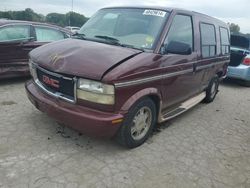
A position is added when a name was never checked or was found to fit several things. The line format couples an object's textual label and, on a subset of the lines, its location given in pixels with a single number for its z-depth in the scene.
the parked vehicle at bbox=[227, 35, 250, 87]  6.38
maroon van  2.33
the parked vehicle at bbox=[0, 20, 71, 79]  4.43
